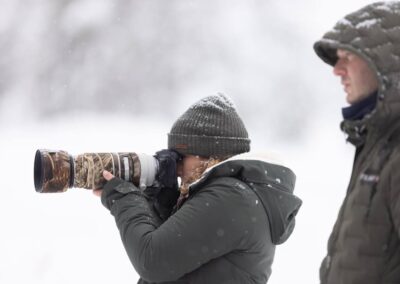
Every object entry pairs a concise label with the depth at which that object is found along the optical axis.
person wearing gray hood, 7.19
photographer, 7.66
